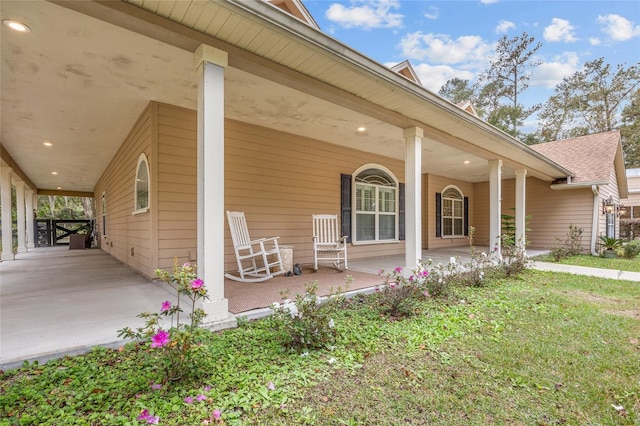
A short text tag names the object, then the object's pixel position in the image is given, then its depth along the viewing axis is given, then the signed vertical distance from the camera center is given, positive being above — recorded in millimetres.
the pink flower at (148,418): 1335 -959
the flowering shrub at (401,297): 2926 -928
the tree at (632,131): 15242 +4022
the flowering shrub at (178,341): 1606 -719
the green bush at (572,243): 7806 -1012
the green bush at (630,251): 7840 -1199
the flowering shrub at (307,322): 2154 -859
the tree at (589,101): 15672 +6017
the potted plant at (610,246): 7758 -1059
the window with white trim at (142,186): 4227 +391
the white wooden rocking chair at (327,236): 4965 -492
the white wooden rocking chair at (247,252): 3951 -627
